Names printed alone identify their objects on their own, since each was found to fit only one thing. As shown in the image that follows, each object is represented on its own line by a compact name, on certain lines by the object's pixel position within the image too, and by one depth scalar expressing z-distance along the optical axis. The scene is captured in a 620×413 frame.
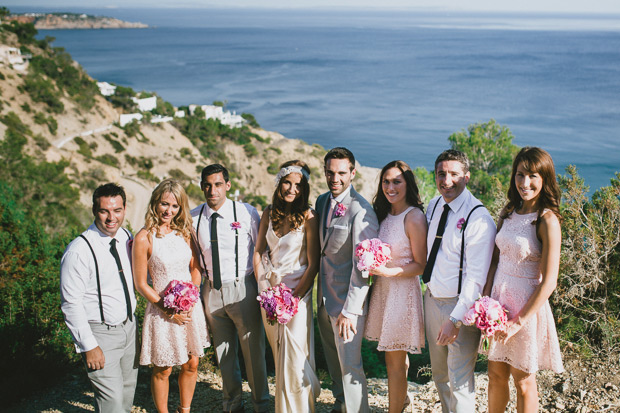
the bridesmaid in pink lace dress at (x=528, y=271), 4.17
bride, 5.10
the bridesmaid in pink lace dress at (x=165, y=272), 4.96
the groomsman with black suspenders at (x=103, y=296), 4.55
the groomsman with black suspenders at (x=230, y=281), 5.43
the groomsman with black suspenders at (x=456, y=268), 4.40
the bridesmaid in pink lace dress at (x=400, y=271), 4.81
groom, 4.93
